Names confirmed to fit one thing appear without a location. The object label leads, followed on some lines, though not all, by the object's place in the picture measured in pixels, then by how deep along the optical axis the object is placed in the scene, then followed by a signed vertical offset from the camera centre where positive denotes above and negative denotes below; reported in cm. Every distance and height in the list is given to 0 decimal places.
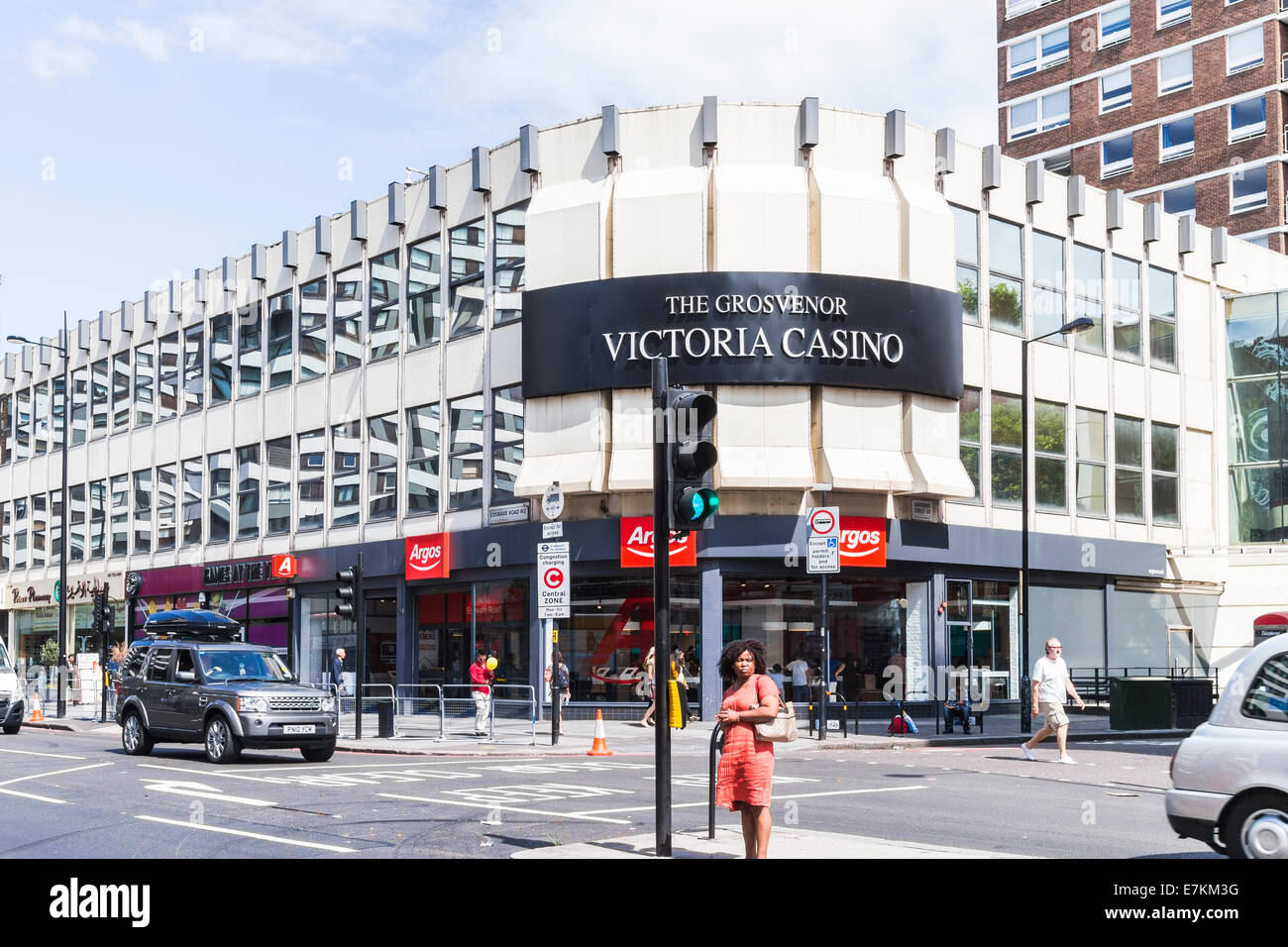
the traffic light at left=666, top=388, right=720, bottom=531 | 1050 +90
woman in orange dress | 989 -114
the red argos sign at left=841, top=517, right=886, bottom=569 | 3178 +104
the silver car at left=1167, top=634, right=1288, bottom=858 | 954 -127
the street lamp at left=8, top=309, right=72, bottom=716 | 3839 -35
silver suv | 2062 -162
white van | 2874 -206
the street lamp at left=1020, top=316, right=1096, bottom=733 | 2852 +135
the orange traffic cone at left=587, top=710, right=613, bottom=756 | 2331 -256
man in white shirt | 2038 -147
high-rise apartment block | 5453 +1982
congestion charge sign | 2489 +13
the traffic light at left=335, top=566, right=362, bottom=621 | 2612 +3
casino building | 3144 +465
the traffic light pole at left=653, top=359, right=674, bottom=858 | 1045 -15
